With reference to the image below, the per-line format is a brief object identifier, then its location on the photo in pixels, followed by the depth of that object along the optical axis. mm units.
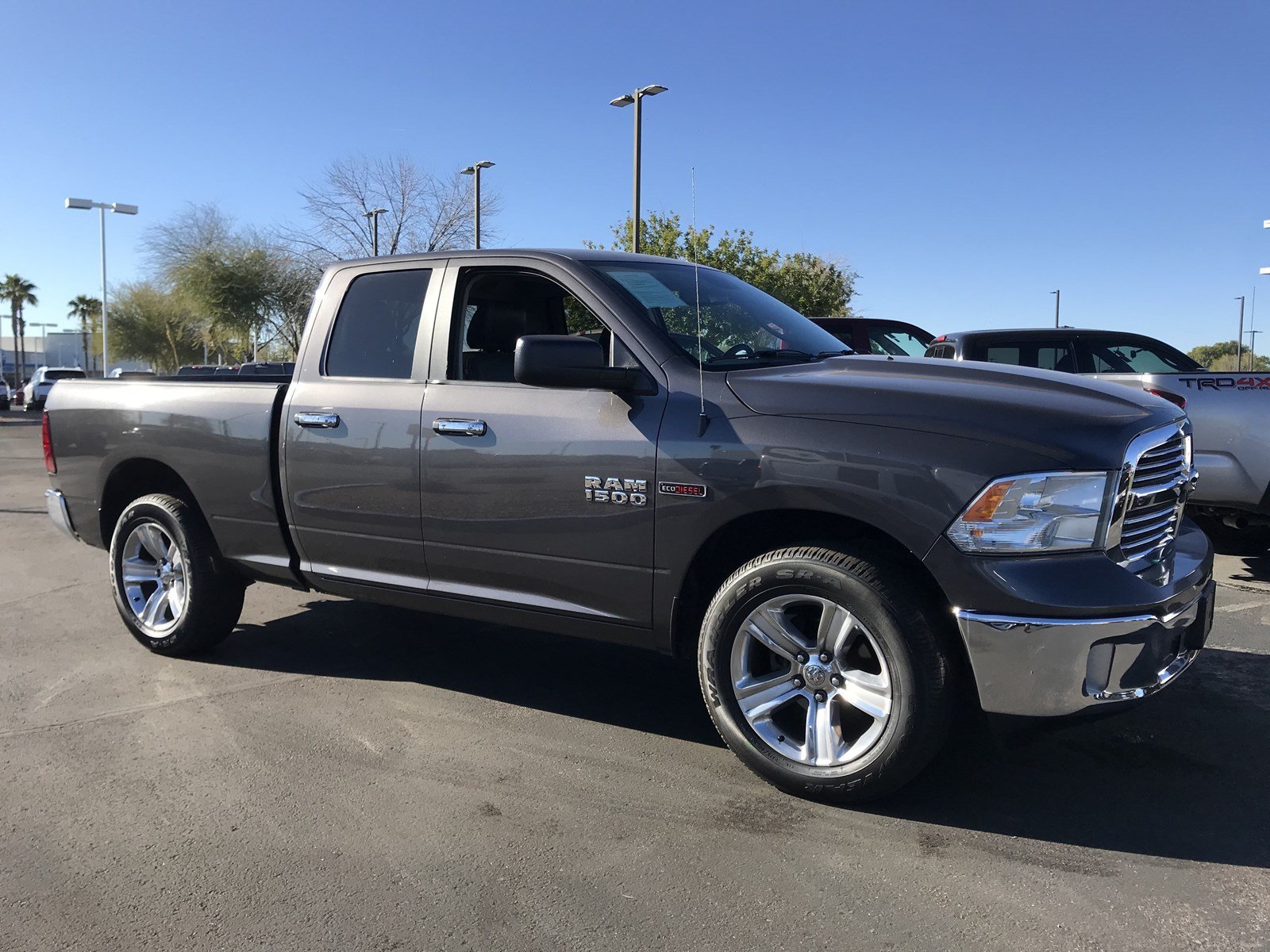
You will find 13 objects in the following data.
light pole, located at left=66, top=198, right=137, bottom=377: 34938
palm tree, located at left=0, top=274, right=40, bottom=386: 84000
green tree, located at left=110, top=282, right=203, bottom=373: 60531
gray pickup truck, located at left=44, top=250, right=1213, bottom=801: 3029
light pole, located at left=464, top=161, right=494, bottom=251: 26547
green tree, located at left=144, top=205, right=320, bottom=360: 41688
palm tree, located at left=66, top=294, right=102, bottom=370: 81750
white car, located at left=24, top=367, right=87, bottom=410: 36438
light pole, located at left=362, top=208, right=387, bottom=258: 31056
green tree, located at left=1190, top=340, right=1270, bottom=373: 61875
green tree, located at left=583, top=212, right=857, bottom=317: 30169
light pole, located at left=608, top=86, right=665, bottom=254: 18875
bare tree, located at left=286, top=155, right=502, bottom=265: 31406
